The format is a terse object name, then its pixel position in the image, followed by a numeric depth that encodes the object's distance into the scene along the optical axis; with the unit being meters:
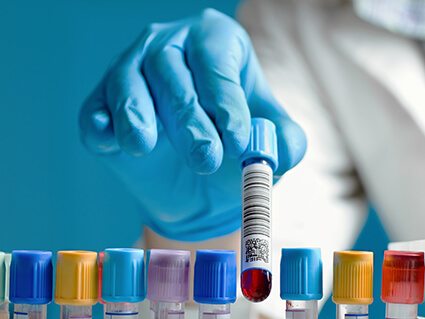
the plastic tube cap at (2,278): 0.41
